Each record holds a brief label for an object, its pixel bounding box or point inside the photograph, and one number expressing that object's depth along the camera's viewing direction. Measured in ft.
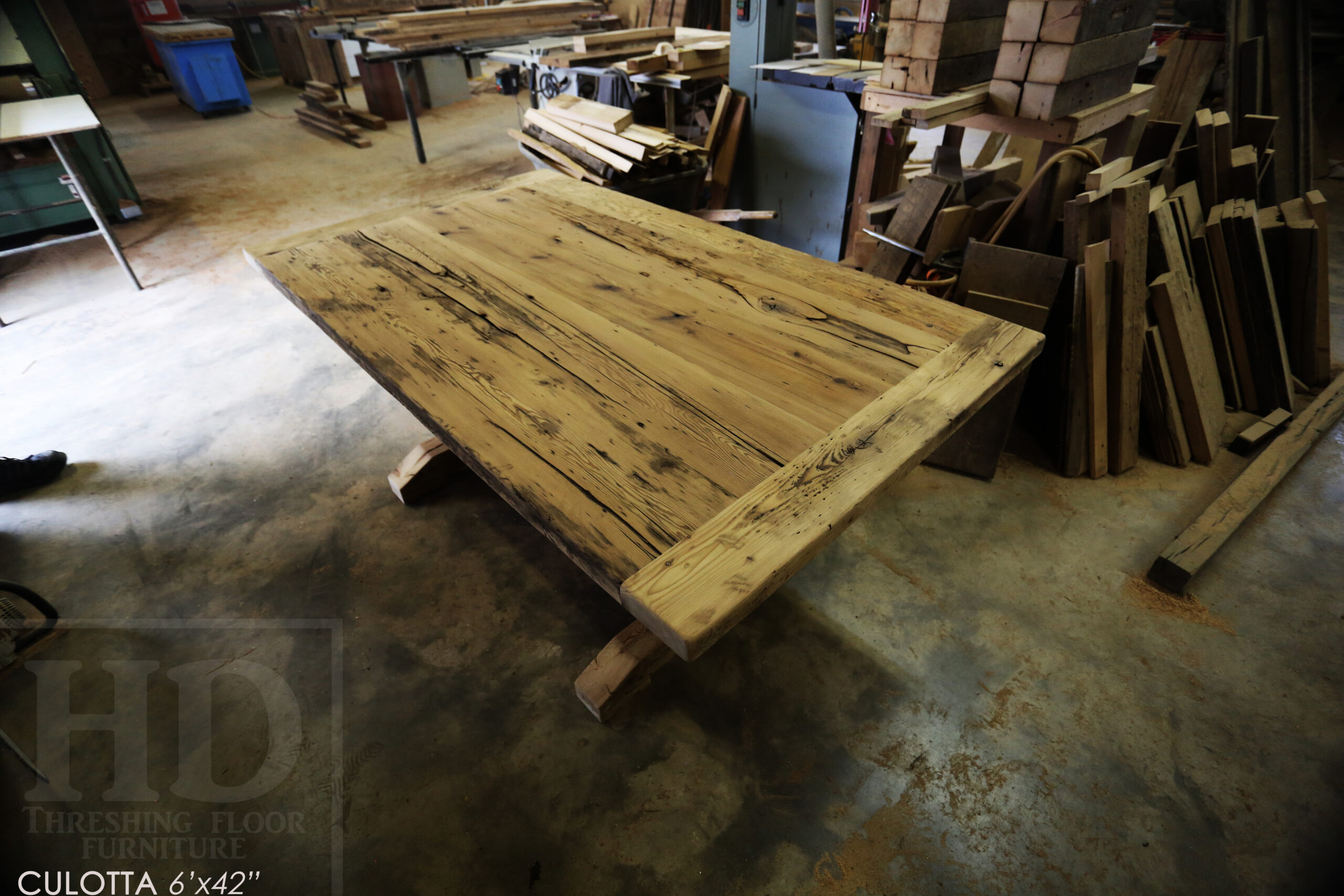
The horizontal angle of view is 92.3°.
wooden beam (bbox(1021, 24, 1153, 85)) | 6.59
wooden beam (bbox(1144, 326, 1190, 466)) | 7.89
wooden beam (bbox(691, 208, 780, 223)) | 11.22
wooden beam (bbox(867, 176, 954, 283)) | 7.83
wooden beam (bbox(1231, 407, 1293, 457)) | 8.21
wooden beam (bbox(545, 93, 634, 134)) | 11.00
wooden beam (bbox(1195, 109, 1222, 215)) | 8.76
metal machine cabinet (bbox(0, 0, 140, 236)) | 12.90
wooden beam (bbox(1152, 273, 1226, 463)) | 7.71
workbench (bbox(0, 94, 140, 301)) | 10.46
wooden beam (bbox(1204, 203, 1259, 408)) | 8.48
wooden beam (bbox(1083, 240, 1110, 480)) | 7.20
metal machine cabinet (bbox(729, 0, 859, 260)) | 10.86
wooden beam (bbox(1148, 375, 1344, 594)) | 6.52
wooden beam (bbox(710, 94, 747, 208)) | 12.04
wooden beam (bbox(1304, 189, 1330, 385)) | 9.02
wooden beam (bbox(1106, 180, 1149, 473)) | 7.16
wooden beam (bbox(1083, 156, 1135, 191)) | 7.09
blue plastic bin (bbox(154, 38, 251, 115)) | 23.57
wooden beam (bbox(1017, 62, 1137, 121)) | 6.88
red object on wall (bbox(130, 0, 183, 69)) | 26.13
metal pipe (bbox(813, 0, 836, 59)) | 11.05
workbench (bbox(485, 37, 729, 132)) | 12.38
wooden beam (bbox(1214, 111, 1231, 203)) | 8.73
